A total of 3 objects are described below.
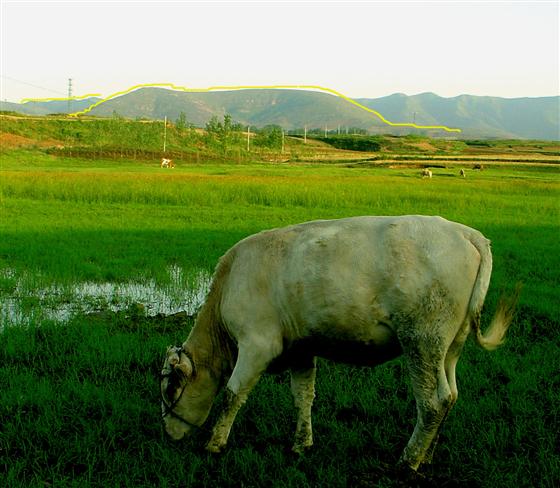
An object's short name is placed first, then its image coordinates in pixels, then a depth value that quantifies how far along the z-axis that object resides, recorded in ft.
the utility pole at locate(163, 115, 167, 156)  225.27
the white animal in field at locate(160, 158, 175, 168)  164.14
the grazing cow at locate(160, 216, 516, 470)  13.74
